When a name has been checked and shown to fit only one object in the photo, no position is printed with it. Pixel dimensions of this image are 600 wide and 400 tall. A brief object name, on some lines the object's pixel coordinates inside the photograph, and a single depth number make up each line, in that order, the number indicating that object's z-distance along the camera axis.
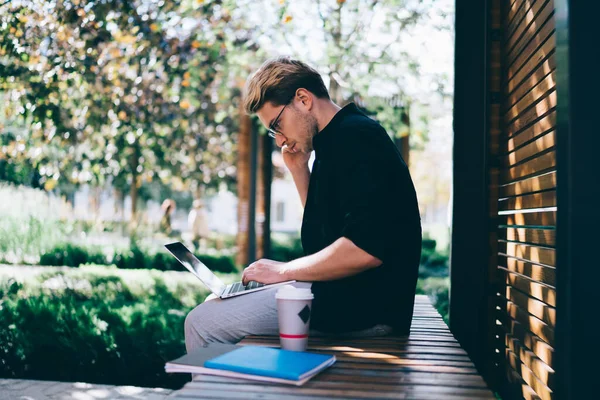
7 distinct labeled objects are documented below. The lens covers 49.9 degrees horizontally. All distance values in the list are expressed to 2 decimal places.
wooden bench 1.76
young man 2.35
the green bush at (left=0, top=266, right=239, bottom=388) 4.93
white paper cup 2.15
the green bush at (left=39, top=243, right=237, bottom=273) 6.28
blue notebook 1.83
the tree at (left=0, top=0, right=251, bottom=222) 5.92
